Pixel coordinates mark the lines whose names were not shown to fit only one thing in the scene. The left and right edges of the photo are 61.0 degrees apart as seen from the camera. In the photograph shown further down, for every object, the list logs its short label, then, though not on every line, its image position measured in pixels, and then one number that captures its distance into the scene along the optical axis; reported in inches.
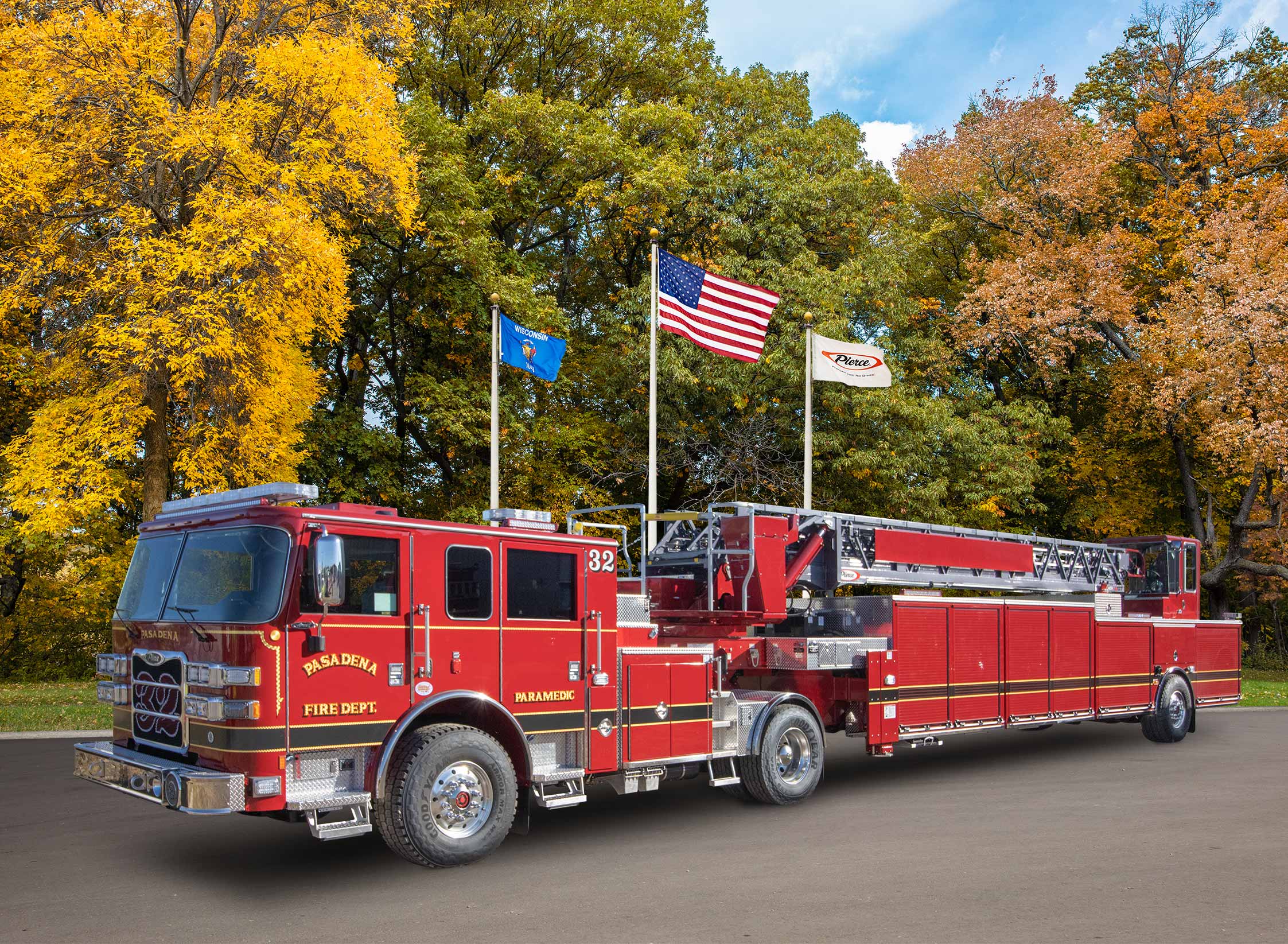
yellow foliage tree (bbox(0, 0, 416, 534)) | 725.9
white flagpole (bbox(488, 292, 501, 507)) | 642.8
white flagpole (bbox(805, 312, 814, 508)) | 757.3
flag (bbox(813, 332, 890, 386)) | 795.4
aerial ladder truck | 289.6
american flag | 754.8
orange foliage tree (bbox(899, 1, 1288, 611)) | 1147.9
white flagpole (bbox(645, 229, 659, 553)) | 711.7
